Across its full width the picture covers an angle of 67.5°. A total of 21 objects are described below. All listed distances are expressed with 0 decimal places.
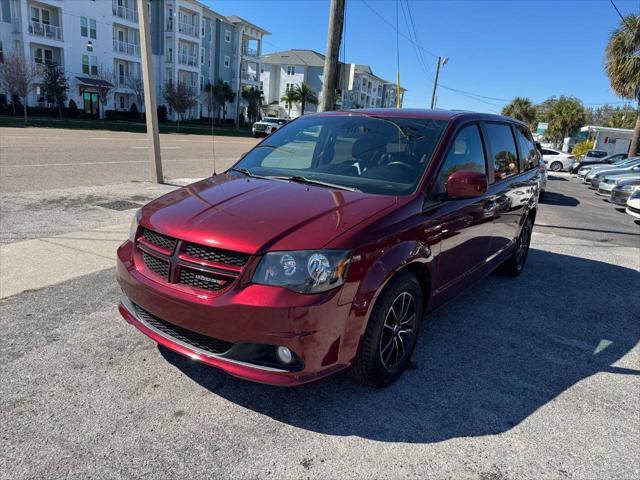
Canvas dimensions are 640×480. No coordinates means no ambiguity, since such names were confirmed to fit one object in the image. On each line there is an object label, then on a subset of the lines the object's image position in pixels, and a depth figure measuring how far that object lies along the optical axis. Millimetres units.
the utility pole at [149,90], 9664
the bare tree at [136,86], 46250
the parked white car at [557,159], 32062
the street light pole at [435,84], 41969
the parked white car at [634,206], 11328
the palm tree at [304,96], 67688
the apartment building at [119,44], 38938
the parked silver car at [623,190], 14109
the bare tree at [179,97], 46531
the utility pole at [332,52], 9234
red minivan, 2555
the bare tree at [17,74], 31703
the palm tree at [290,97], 67481
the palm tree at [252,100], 63594
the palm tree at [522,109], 68625
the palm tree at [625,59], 24766
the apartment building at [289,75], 80938
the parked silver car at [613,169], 19453
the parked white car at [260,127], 40594
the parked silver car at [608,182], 17391
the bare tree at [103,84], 42100
